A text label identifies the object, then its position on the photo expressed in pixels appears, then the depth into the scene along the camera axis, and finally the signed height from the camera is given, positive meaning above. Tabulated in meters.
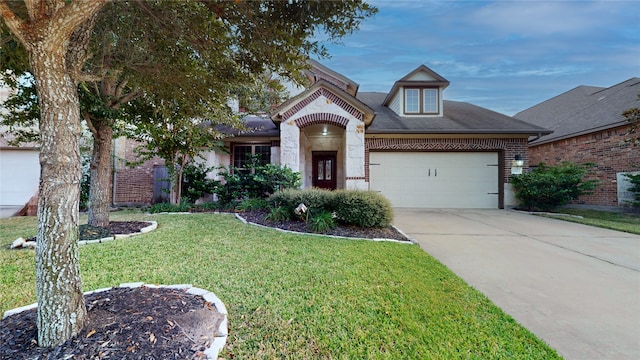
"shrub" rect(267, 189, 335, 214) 6.44 -0.48
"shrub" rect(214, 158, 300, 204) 9.07 -0.10
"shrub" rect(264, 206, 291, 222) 6.81 -0.87
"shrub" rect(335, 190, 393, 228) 5.98 -0.67
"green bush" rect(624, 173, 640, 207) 9.04 -0.32
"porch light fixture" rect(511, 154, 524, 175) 10.74 +0.59
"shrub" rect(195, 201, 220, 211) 9.34 -0.92
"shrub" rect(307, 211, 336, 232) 5.91 -0.97
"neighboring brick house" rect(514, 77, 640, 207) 10.24 +1.79
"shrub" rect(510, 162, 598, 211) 9.60 -0.28
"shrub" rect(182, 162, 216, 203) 9.95 -0.09
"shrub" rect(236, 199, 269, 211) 8.48 -0.80
